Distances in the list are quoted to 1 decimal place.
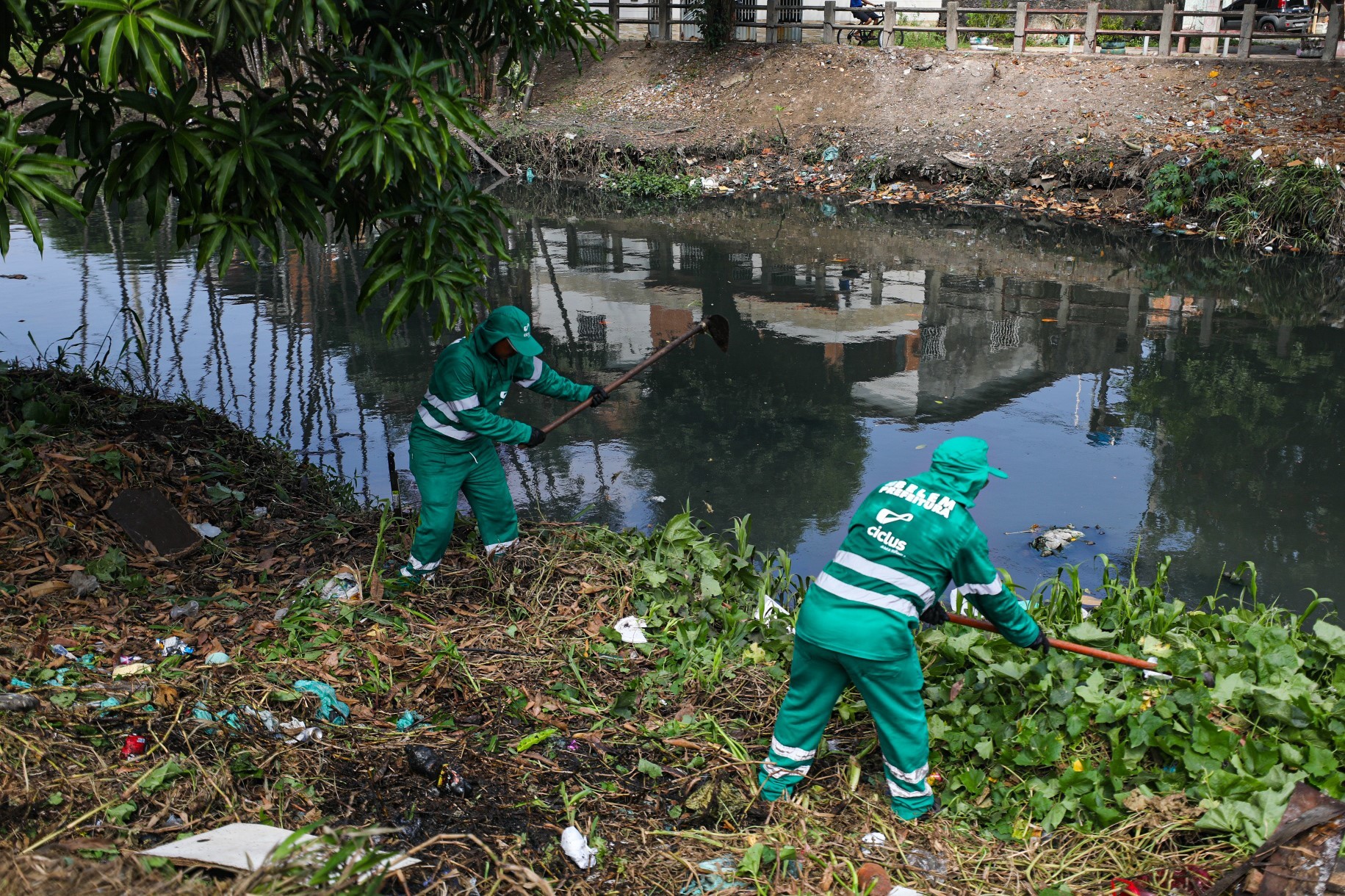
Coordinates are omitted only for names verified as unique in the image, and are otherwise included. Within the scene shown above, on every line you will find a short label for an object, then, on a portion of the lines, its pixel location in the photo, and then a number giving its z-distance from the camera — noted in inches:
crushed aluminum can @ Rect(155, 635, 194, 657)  175.0
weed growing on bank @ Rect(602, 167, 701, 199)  745.6
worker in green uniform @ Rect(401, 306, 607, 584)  206.1
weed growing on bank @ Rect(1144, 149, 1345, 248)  527.8
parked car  779.4
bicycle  875.4
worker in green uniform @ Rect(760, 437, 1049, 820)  144.3
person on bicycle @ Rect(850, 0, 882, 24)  873.8
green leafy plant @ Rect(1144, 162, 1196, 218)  593.9
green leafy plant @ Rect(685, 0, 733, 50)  896.3
